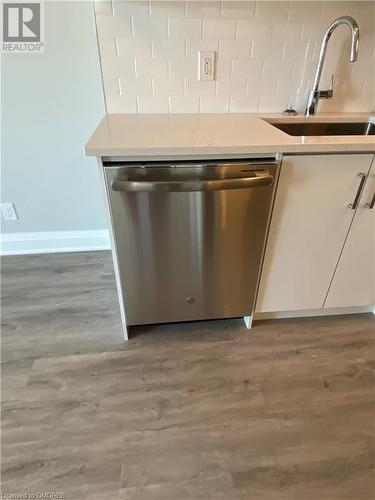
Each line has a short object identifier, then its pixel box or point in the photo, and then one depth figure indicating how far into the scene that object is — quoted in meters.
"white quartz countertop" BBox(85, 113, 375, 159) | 1.04
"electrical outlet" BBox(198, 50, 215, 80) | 1.51
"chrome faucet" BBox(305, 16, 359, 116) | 1.30
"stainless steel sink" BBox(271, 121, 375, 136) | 1.60
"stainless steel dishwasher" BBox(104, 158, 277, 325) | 1.08
